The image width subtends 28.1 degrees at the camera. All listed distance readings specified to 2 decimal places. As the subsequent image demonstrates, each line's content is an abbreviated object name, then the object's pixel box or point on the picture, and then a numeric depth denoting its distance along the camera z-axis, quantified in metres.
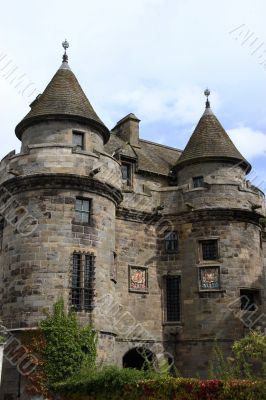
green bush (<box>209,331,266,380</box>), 14.85
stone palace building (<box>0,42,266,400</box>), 19.44
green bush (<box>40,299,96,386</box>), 18.00
